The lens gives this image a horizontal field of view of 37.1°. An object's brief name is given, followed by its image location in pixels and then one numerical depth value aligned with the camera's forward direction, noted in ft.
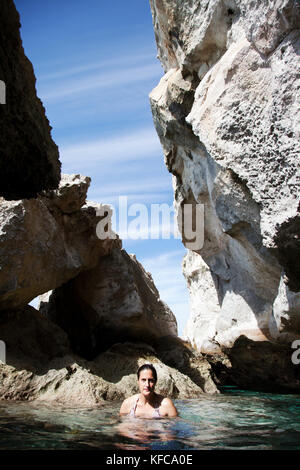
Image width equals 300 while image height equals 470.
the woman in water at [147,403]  18.81
